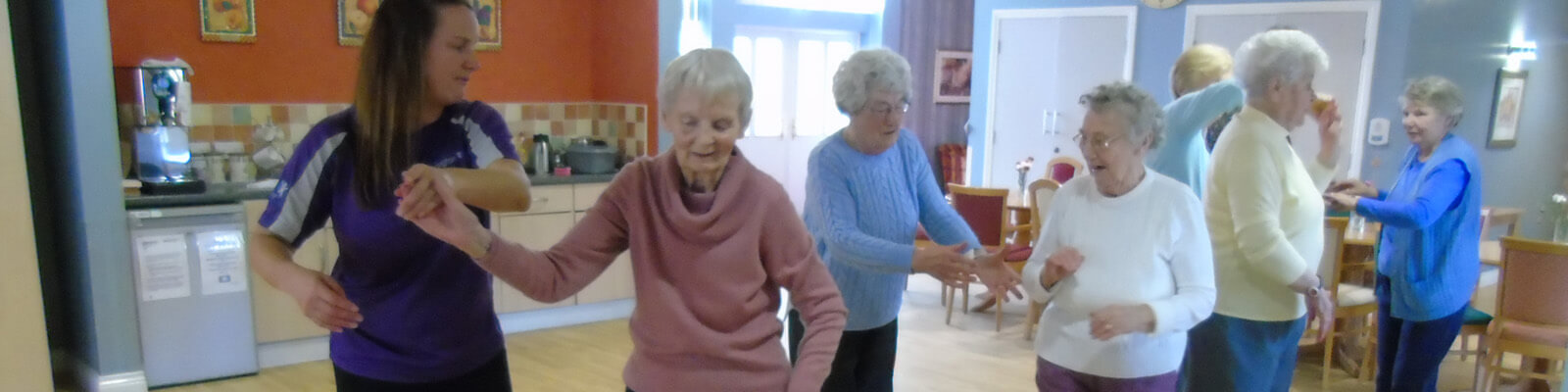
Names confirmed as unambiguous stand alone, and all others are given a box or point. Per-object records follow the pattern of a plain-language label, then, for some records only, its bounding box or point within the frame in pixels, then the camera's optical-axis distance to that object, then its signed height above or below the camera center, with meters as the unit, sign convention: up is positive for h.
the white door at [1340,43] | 5.60 +0.30
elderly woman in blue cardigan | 2.91 -0.45
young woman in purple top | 1.47 -0.21
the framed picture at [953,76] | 8.82 +0.07
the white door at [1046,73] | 6.50 +0.11
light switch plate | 5.63 -0.22
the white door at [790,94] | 8.16 -0.12
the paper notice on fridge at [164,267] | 3.71 -0.79
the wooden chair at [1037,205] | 4.78 -0.60
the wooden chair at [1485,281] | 3.73 -0.87
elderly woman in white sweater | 1.83 -0.32
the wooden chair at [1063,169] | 6.29 -0.54
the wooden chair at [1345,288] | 3.87 -0.85
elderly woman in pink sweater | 1.37 -0.27
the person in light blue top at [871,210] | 2.02 -0.28
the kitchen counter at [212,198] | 3.72 -0.53
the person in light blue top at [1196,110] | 2.43 -0.05
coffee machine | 3.94 -0.23
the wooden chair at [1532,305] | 3.29 -0.73
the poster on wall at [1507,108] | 6.55 -0.06
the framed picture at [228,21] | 4.29 +0.21
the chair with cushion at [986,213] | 4.89 -0.66
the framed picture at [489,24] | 5.03 +0.26
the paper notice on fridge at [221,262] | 3.84 -0.79
